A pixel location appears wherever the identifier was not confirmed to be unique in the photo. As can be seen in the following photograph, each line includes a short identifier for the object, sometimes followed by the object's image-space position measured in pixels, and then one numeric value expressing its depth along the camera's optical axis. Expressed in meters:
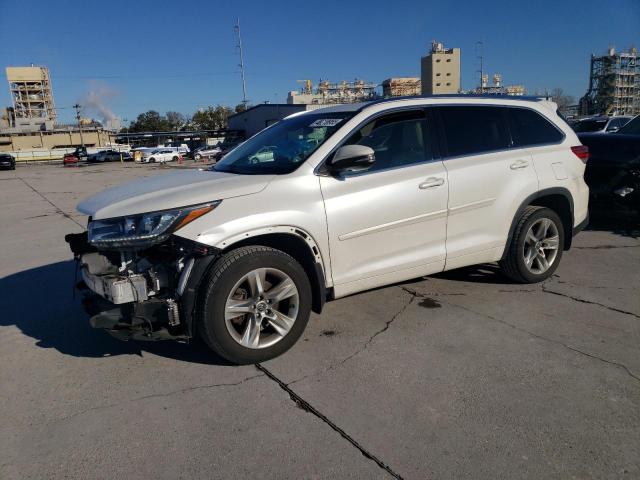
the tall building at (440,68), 113.88
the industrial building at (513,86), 118.88
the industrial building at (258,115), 58.44
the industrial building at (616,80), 90.88
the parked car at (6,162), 41.69
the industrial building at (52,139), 93.62
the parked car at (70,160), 56.66
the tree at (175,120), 122.86
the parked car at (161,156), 55.72
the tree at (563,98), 94.39
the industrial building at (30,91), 131.00
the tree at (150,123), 118.74
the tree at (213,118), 106.75
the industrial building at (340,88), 151.00
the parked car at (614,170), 6.86
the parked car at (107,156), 60.78
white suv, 3.20
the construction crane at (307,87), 150.00
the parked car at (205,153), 54.64
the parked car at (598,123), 17.02
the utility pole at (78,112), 94.43
